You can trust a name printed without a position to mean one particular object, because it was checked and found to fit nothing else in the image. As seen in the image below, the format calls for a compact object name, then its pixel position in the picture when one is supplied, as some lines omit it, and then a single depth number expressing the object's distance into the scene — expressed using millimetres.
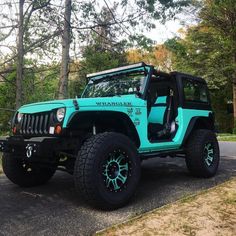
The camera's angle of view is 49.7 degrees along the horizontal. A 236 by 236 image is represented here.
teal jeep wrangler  3059
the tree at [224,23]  17227
